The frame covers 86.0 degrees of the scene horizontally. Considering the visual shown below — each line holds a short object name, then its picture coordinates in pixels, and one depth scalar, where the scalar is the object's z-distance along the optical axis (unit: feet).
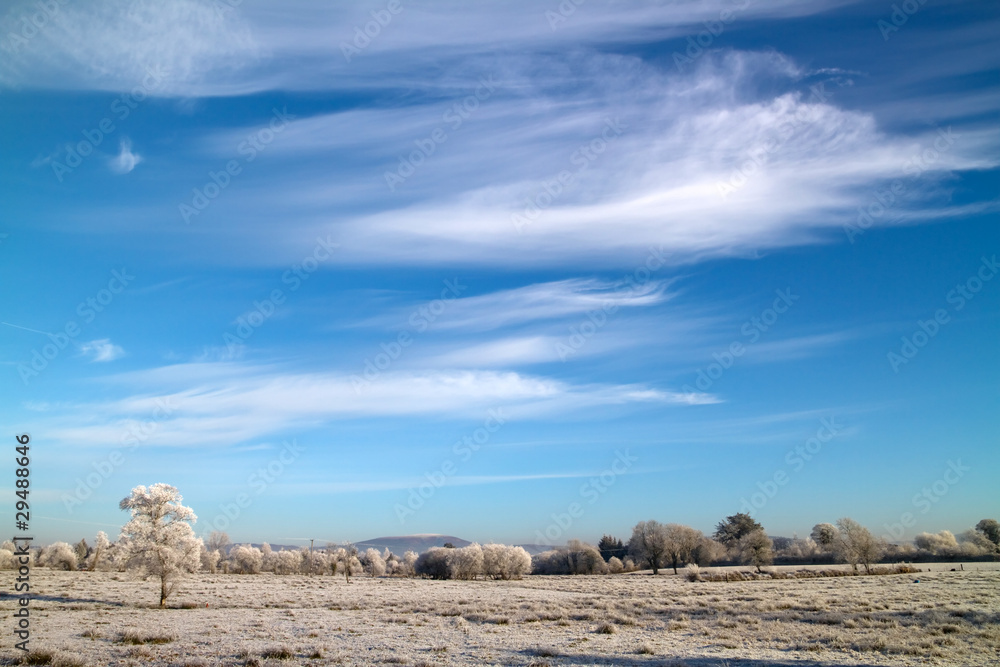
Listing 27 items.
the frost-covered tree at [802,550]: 368.68
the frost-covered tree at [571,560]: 405.59
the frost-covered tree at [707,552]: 362.53
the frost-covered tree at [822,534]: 334.46
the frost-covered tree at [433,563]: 353.76
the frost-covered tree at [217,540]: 550.11
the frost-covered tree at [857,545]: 238.89
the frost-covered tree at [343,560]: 393.62
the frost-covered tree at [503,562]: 342.85
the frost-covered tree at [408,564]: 412.57
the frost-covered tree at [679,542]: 339.98
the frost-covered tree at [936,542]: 324.39
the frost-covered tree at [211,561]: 336.29
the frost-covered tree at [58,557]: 295.69
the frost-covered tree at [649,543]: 342.64
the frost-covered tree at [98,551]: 289.12
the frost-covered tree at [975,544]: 290.19
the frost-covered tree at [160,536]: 110.83
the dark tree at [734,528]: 404.16
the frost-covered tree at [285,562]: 417.08
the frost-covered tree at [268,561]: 422.82
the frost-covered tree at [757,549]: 291.17
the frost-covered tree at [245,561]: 396.98
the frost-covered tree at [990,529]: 313.73
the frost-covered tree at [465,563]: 338.54
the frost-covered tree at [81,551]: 337.72
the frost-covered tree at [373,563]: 439.59
